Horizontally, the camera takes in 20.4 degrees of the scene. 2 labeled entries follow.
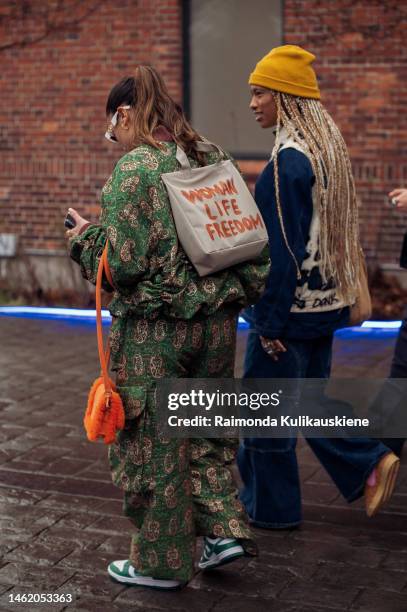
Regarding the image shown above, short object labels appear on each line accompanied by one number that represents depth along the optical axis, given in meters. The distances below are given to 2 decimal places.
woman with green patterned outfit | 4.05
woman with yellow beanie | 4.71
